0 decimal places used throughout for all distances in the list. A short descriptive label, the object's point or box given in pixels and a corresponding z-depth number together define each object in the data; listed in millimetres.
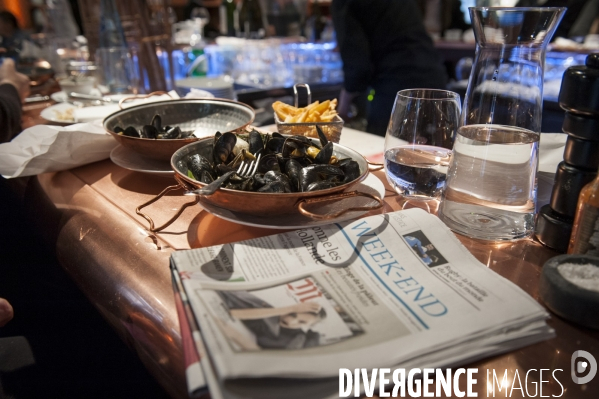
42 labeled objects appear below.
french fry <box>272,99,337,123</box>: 968
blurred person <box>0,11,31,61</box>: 2188
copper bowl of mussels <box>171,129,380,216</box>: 644
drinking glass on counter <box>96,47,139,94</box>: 1724
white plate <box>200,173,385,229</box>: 662
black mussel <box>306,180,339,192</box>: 658
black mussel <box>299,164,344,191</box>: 680
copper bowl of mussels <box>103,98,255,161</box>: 886
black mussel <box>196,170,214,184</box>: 695
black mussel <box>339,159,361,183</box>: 718
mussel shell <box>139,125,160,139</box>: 932
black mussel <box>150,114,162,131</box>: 1013
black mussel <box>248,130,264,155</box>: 818
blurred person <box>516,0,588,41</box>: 3943
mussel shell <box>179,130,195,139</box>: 954
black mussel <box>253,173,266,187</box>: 674
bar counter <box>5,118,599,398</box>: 467
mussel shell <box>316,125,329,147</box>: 800
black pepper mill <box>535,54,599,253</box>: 555
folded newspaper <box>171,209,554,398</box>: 401
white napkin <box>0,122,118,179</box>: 925
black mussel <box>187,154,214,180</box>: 716
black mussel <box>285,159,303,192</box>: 694
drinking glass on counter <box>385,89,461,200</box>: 750
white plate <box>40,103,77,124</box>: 1261
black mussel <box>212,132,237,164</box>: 791
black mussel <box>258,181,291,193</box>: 652
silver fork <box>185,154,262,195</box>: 615
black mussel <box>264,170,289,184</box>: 680
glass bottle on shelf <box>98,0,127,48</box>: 2127
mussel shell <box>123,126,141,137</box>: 926
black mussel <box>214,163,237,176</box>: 731
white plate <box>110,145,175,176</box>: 887
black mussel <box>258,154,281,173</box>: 752
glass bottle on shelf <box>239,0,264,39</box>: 4367
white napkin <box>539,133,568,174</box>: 754
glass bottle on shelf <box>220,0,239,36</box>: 4680
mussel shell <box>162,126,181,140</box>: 935
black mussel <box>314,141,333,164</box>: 755
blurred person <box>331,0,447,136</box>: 2441
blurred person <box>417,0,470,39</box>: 5008
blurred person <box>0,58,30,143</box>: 1275
